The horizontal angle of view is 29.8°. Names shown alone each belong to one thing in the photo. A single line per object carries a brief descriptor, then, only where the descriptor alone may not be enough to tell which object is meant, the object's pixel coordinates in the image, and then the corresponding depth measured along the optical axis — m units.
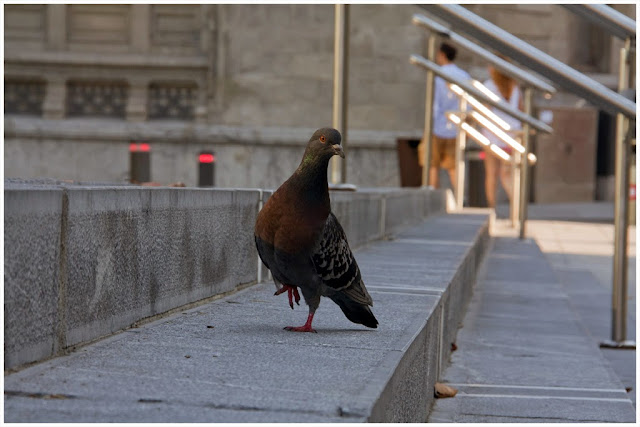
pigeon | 3.72
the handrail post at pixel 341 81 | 9.30
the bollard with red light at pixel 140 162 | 19.52
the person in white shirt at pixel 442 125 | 16.08
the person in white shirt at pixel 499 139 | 15.03
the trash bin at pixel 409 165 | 16.77
